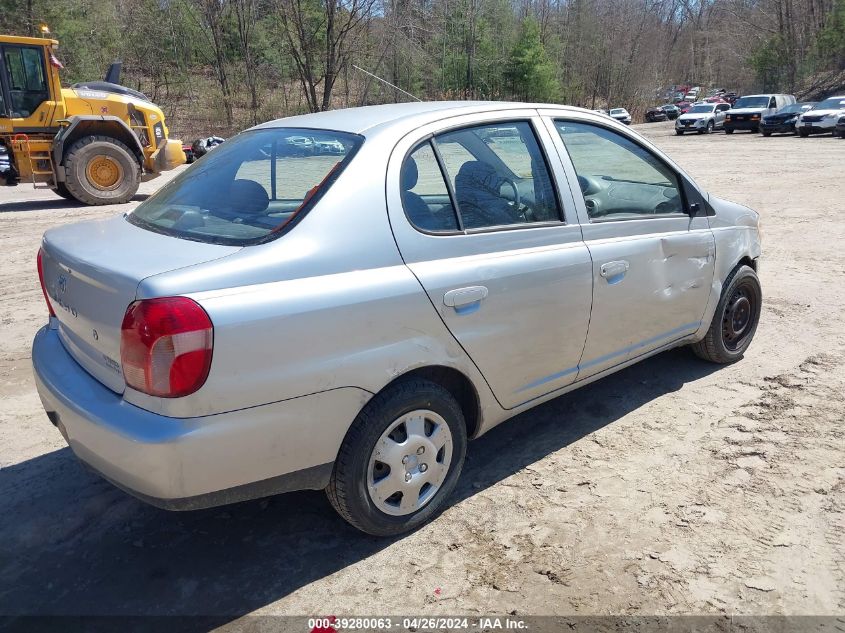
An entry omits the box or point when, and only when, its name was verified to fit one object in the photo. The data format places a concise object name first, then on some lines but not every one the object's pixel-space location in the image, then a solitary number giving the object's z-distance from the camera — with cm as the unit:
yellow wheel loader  1387
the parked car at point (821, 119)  3085
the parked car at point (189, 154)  2514
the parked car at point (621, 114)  4618
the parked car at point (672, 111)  5359
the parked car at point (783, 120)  3328
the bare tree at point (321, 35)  3884
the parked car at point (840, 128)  3025
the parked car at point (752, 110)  3488
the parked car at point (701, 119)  3750
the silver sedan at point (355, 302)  246
